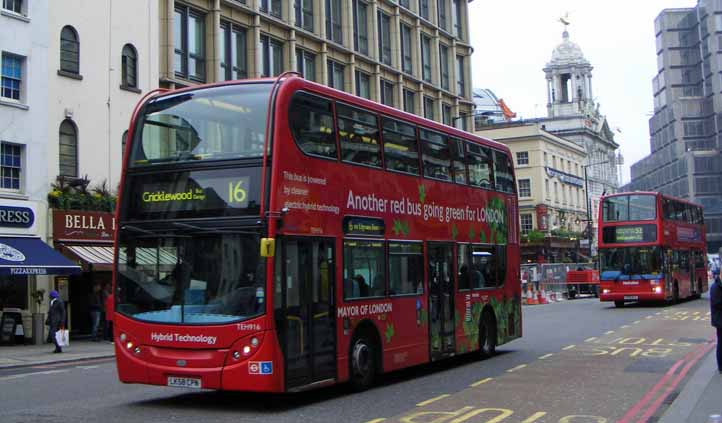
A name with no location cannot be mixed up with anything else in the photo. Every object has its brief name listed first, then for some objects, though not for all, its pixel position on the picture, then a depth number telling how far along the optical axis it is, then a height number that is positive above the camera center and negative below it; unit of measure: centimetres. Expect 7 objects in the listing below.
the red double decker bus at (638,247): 3331 +98
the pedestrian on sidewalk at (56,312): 2141 -60
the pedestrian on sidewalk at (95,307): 2480 -57
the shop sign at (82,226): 2498 +181
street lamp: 6532 +295
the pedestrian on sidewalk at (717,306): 1325 -55
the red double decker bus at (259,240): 1041 +54
